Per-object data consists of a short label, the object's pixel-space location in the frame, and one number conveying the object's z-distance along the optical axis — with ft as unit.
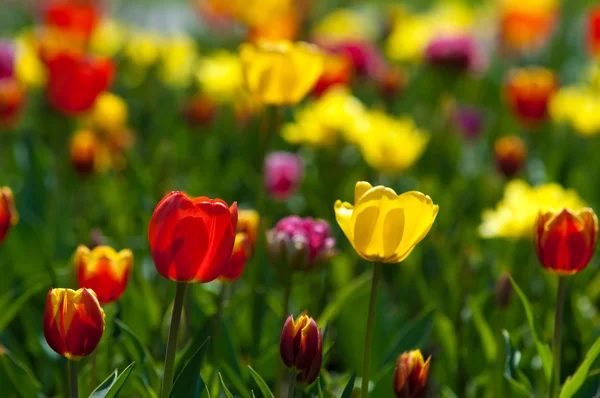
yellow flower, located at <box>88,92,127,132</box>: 21.22
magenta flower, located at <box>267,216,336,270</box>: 11.06
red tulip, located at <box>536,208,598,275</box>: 9.50
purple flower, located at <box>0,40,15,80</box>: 21.29
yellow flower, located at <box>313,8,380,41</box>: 35.22
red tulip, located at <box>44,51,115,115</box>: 18.12
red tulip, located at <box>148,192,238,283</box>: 8.18
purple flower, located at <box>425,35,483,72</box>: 22.90
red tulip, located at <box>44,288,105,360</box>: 8.25
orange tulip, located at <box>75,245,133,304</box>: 10.01
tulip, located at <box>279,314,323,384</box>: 8.61
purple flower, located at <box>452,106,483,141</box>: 24.75
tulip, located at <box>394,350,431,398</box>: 9.06
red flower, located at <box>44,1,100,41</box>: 28.66
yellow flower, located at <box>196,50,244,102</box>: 25.57
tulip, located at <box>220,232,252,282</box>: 10.61
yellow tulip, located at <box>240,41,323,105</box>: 13.07
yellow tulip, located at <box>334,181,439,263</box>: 8.66
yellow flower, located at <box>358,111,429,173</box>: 17.87
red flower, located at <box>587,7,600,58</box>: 28.53
